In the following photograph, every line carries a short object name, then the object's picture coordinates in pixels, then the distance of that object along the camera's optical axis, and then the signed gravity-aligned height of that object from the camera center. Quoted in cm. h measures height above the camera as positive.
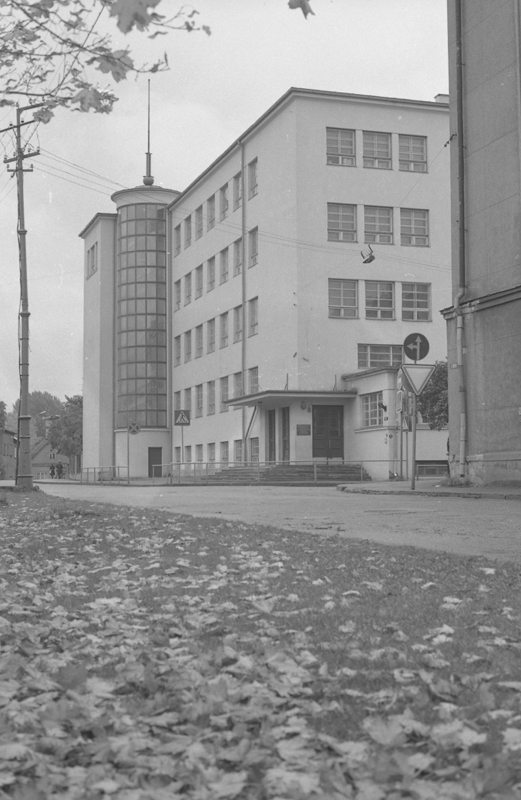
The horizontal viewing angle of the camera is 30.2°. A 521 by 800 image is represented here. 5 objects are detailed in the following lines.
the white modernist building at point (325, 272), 4491 +895
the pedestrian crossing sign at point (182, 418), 4031 +146
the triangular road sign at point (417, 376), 2109 +165
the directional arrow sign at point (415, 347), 2109 +228
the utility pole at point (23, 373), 2631 +228
